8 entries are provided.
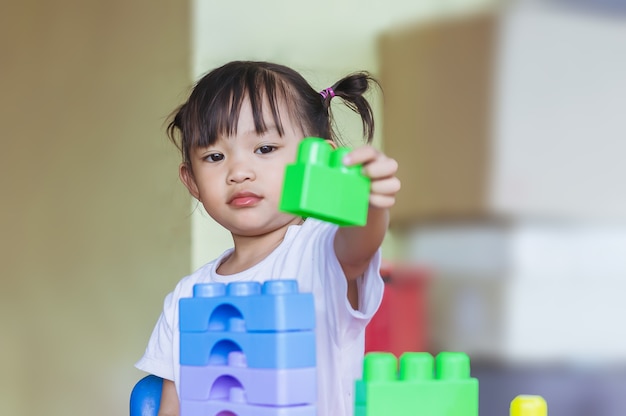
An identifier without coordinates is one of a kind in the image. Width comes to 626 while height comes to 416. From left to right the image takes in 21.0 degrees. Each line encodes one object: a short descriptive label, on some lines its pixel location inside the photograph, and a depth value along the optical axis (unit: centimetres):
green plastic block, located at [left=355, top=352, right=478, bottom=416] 126
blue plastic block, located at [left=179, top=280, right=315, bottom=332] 126
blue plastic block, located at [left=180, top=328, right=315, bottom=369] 126
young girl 157
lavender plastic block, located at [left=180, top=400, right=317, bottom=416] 126
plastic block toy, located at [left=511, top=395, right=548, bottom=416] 128
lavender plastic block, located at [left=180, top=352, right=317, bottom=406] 126
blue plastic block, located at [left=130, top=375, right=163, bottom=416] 166
